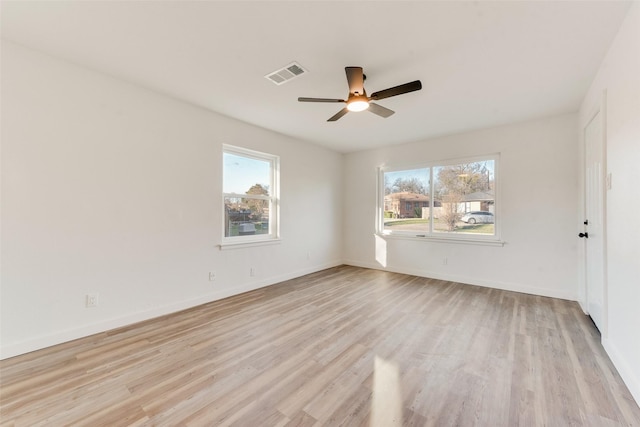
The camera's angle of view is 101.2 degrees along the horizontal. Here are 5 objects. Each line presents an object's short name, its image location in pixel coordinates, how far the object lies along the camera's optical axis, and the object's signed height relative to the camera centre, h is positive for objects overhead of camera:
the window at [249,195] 3.91 +0.31
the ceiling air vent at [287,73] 2.49 +1.39
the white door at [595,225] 2.39 -0.11
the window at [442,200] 4.36 +0.26
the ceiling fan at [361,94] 2.24 +1.12
